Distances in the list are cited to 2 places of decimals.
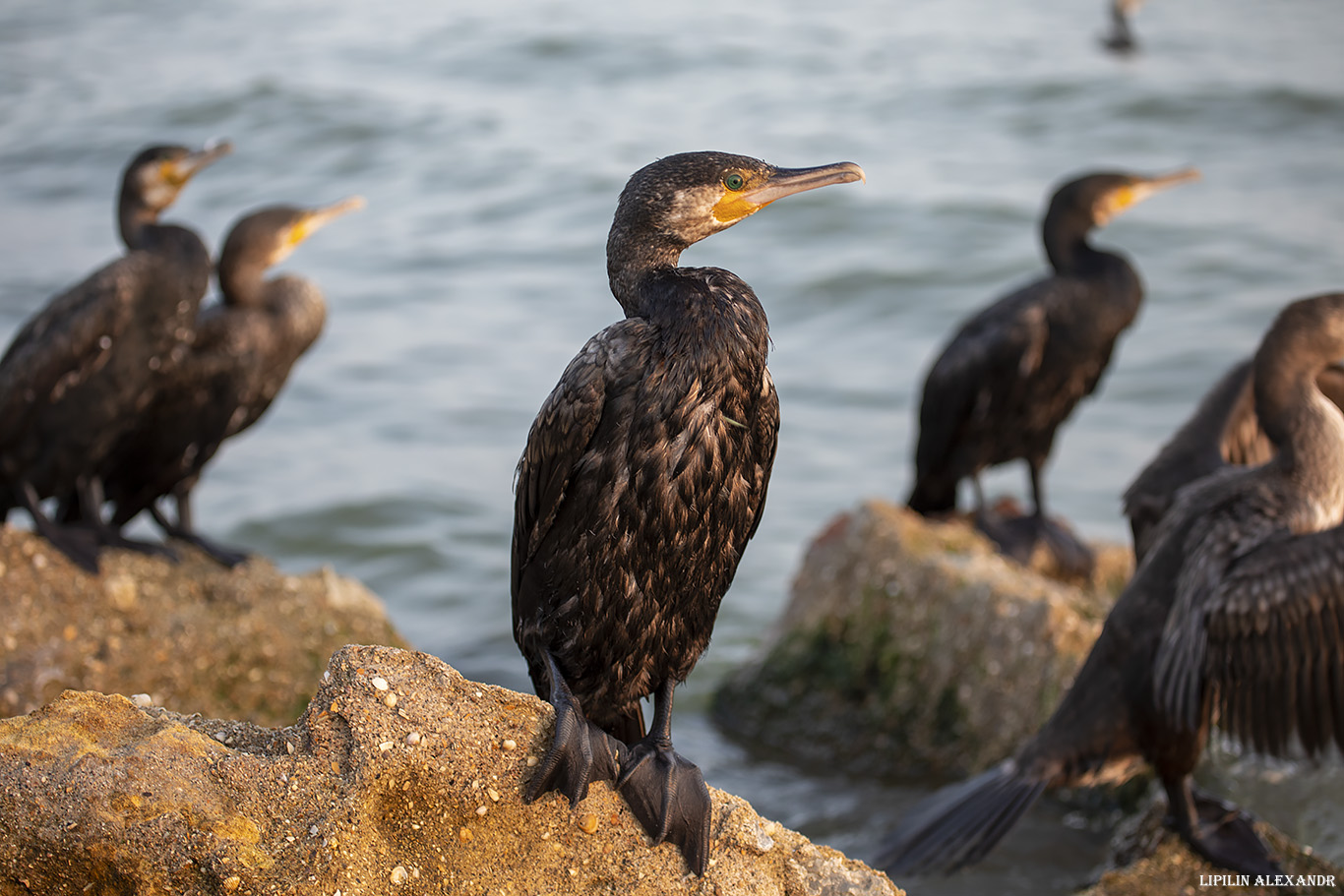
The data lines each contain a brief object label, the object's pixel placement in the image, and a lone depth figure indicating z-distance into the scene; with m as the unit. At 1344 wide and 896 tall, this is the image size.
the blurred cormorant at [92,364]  10.04
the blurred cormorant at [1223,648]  7.42
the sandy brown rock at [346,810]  4.42
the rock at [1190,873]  7.20
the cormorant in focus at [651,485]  5.27
